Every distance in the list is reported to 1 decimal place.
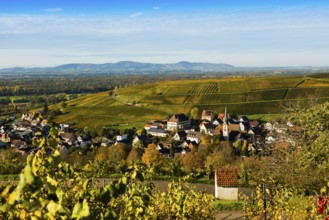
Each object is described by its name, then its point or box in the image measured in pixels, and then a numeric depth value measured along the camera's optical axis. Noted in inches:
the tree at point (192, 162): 1679.3
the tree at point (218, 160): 1526.7
